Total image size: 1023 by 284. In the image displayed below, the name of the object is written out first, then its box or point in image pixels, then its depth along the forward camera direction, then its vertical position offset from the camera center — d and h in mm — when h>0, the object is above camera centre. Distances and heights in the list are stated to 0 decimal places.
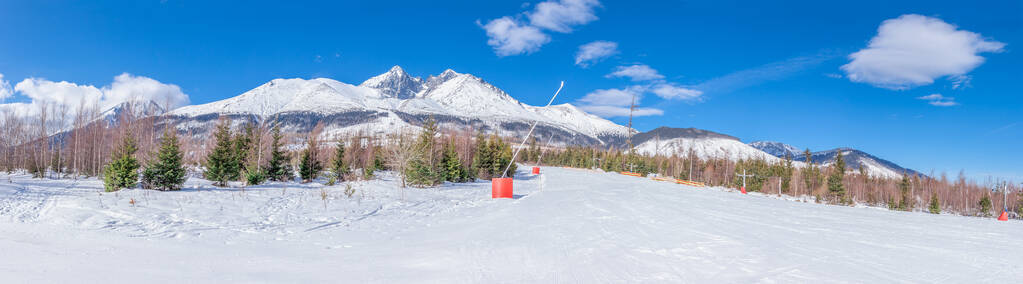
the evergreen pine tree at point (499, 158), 44641 +106
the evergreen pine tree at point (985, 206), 54906 -4186
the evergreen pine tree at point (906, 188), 63134 -2796
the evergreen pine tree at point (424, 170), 26175 -803
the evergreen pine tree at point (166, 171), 16828 -846
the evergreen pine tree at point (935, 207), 50147 -4096
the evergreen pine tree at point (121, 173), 15453 -900
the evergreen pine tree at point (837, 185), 61594 -2333
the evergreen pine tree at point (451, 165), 33031 -572
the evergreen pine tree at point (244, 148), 26062 +231
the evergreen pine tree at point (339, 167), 30438 -883
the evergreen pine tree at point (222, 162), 22703 -602
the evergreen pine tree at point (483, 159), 42375 -36
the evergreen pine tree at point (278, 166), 28219 -882
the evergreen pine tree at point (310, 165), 29688 -803
